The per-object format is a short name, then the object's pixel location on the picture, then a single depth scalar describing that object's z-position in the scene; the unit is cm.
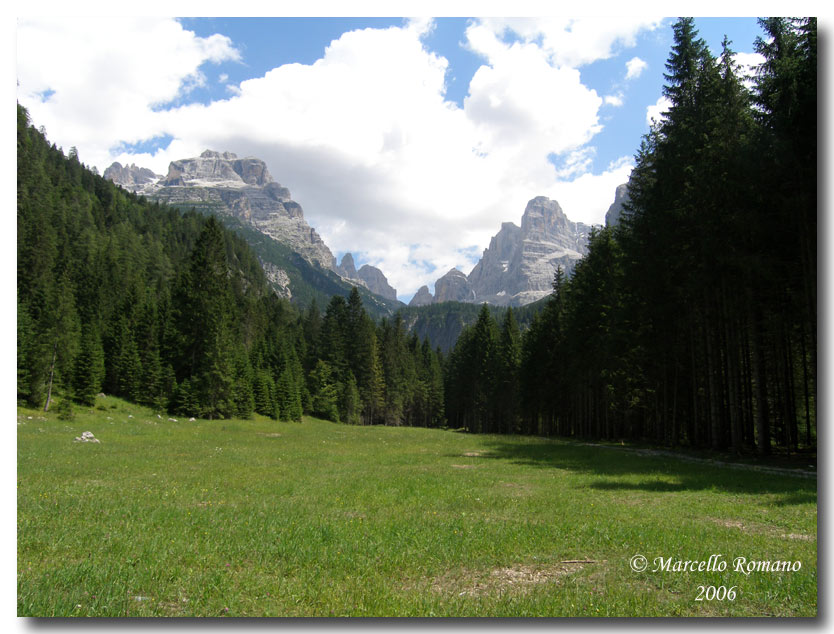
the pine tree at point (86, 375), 3959
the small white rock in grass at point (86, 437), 2447
